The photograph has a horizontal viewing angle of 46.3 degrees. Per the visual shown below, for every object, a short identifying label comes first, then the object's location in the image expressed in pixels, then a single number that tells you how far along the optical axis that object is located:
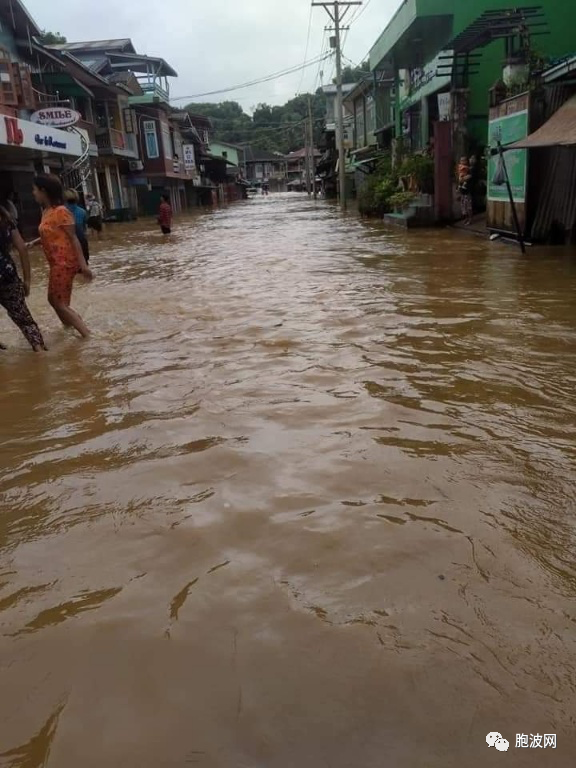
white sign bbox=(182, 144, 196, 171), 47.75
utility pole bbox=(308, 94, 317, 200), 62.50
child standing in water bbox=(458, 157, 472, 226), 16.70
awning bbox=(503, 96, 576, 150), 8.88
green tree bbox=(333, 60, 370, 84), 68.38
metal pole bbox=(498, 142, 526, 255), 11.55
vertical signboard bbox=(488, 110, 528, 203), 12.30
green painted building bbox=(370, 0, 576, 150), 15.96
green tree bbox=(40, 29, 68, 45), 47.21
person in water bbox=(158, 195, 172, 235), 21.40
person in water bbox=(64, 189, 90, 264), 9.80
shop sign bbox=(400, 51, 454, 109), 19.73
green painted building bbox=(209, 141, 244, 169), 77.21
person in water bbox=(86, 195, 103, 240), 23.58
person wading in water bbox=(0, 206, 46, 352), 6.32
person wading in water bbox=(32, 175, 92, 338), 6.32
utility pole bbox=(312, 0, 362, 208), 34.41
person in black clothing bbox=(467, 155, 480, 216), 17.12
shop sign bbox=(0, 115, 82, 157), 17.62
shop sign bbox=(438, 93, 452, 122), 18.39
